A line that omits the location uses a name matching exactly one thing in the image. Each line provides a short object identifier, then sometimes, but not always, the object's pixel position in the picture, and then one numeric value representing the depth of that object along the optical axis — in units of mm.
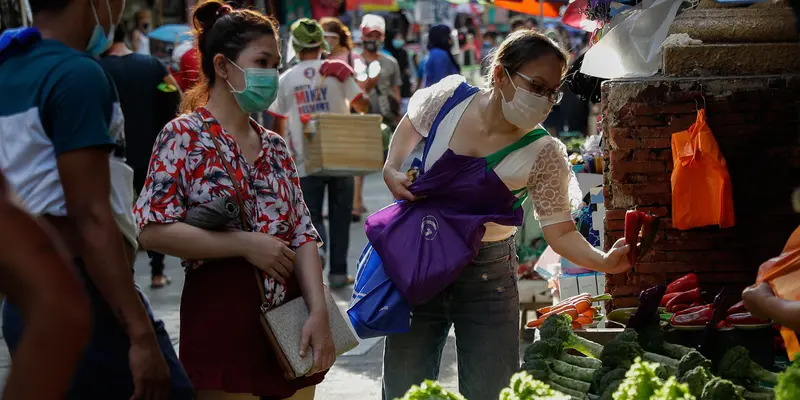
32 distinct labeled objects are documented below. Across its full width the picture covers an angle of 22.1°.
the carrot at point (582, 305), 9501
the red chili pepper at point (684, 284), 9495
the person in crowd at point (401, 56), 33309
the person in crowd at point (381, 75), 22410
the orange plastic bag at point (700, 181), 9548
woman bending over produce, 7224
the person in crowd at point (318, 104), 15871
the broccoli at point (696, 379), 6301
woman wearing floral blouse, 6200
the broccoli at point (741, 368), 6878
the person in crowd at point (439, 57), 25412
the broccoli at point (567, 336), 7694
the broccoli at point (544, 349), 7407
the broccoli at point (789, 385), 5120
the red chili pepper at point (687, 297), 9065
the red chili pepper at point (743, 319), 8058
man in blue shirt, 4777
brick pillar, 9789
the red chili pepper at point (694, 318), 8275
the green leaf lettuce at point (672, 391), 5205
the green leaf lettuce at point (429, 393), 5309
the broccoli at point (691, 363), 6768
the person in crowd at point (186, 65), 15011
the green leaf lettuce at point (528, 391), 5567
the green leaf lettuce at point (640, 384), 5524
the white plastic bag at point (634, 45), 10155
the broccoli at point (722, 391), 6020
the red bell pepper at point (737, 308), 8497
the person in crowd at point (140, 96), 15728
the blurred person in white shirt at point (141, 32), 34405
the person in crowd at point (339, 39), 19552
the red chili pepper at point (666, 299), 9240
